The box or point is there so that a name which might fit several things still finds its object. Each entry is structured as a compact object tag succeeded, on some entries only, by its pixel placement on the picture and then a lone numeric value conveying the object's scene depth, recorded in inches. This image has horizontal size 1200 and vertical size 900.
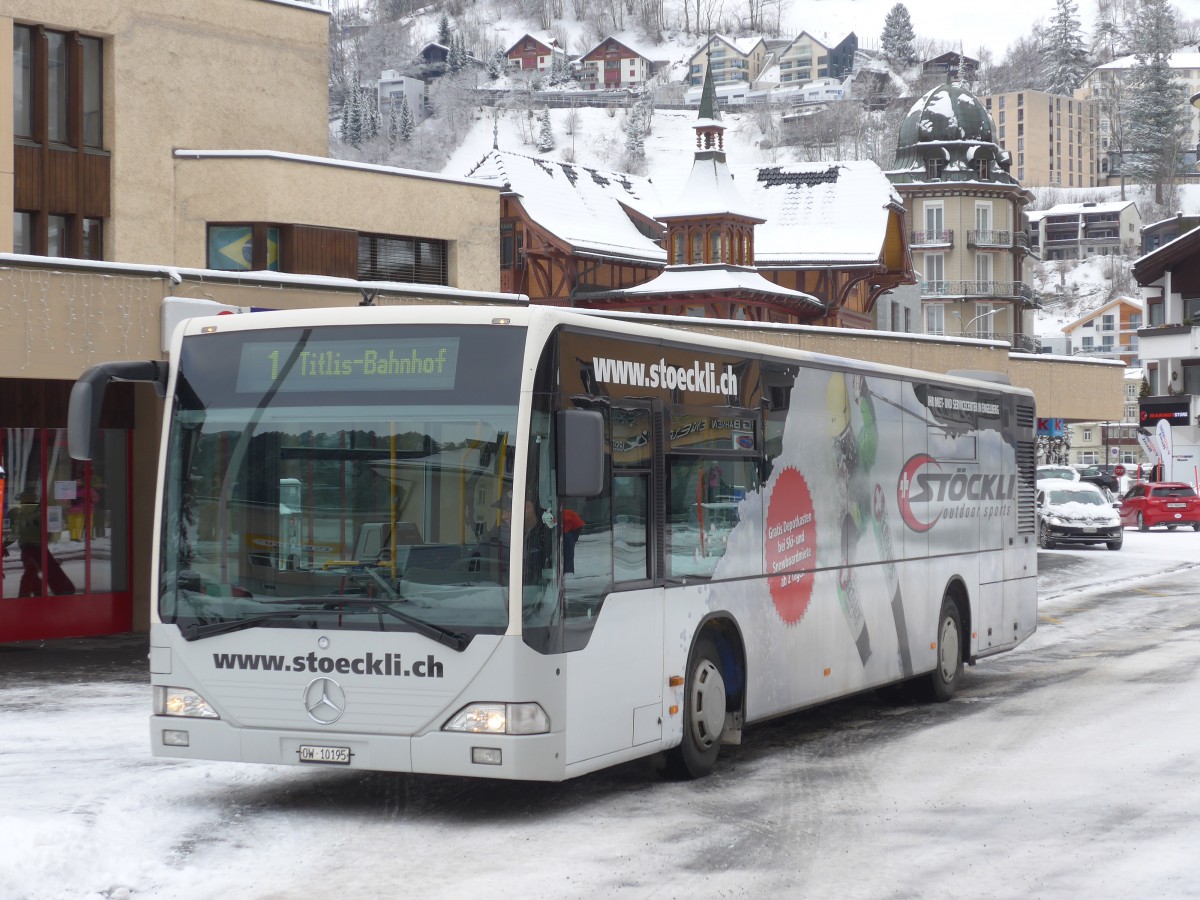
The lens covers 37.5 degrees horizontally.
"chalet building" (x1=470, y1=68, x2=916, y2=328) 2231.8
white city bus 368.2
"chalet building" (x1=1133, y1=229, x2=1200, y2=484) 3353.8
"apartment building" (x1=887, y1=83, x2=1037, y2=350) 3841.0
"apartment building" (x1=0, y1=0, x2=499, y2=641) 721.6
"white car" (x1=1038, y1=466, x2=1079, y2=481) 2071.4
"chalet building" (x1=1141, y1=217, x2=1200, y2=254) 3998.5
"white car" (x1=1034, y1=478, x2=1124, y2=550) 1610.5
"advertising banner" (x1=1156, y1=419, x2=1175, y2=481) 2228.2
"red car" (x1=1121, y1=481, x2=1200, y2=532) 2070.6
